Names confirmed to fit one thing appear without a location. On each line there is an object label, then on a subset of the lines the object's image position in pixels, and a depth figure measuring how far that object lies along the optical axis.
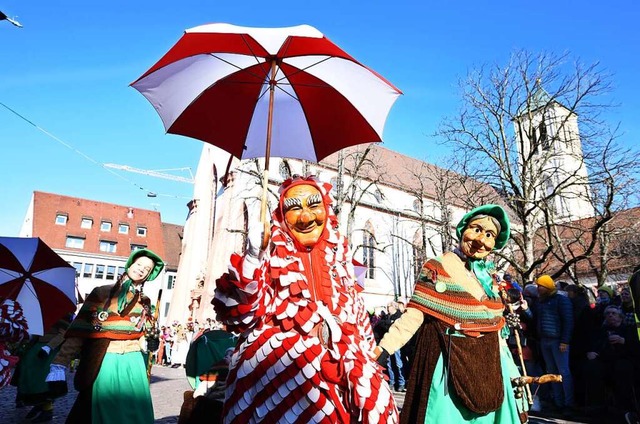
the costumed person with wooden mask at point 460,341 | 3.01
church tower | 17.86
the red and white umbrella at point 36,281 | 6.02
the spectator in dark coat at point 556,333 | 6.73
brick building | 42.91
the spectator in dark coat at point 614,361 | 6.12
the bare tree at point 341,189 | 20.74
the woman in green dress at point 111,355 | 4.01
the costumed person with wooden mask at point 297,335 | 2.24
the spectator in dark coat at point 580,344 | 6.83
